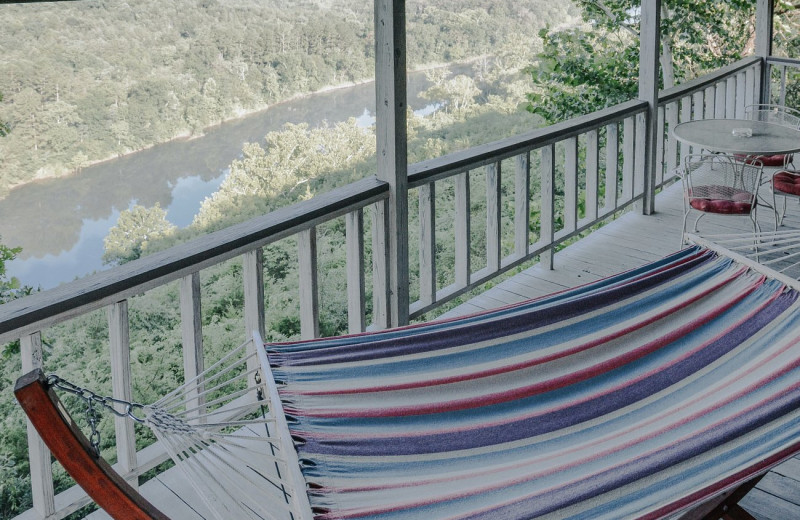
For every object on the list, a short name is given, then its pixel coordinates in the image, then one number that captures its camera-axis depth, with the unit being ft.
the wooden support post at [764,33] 21.97
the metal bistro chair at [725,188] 13.42
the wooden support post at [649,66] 15.74
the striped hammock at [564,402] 5.45
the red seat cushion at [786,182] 14.10
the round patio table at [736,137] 13.97
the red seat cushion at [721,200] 13.37
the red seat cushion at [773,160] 16.33
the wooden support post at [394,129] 9.51
